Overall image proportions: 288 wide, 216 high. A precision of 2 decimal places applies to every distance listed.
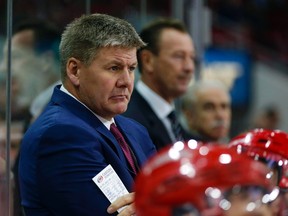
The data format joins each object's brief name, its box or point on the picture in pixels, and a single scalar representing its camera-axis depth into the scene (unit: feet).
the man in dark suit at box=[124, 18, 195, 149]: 25.14
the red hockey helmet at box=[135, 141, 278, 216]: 11.21
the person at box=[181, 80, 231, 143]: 28.89
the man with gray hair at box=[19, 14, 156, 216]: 15.71
